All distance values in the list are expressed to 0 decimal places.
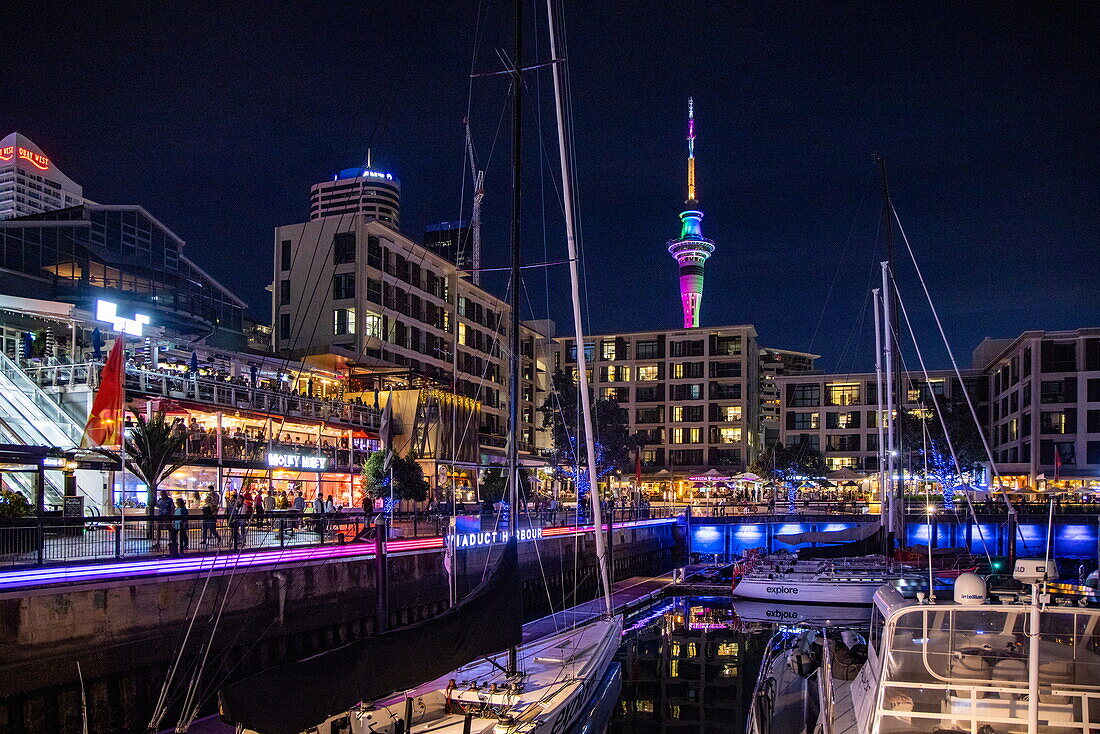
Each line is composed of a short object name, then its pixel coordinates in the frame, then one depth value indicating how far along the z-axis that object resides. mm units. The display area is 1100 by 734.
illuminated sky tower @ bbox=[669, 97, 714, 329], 177000
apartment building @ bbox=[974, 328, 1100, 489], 81688
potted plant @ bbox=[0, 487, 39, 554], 19578
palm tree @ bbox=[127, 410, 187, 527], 27891
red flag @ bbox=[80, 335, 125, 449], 27031
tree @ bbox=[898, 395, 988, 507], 82562
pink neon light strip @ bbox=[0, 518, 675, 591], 18312
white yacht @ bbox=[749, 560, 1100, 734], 11070
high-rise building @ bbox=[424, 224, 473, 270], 147500
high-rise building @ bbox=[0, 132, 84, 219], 184812
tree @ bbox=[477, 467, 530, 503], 54062
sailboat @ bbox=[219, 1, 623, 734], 11320
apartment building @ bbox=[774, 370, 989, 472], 108062
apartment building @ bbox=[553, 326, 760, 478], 113188
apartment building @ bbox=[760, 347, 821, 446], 150538
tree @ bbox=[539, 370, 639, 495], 79562
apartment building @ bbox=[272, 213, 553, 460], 65062
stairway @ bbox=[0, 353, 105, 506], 33906
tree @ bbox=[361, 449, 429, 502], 42750
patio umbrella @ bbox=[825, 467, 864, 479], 81894
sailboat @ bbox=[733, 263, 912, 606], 36469
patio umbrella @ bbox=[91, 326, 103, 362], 36156
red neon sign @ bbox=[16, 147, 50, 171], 191000
